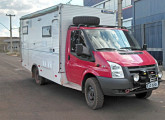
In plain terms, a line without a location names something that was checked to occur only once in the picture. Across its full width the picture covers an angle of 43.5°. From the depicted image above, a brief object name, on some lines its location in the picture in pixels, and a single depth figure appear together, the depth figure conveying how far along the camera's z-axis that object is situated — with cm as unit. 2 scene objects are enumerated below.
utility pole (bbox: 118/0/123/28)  1108
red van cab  484
